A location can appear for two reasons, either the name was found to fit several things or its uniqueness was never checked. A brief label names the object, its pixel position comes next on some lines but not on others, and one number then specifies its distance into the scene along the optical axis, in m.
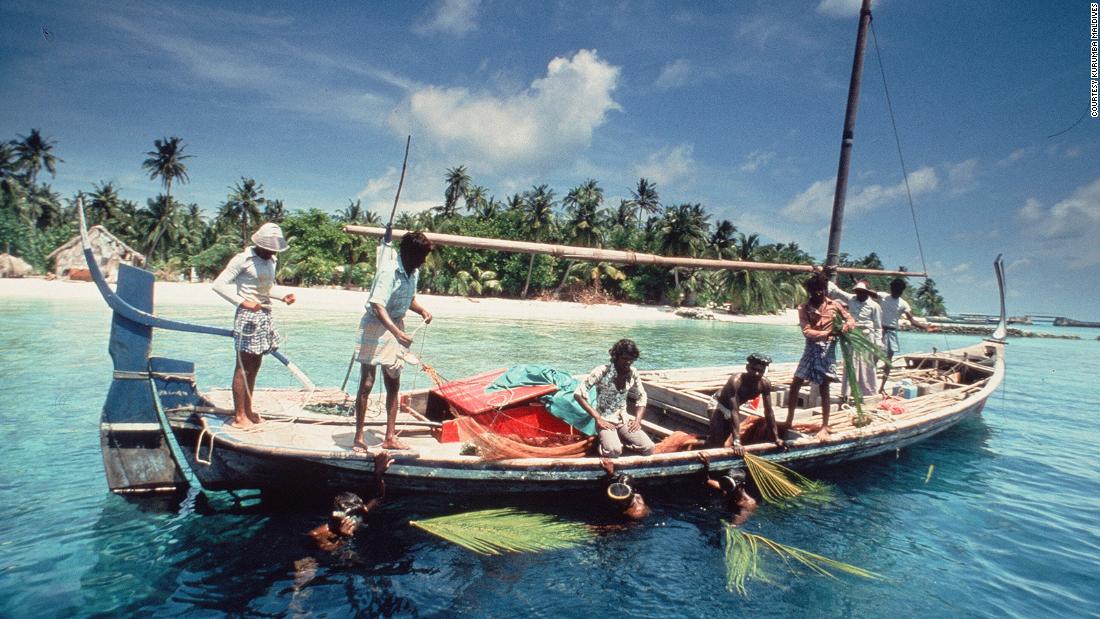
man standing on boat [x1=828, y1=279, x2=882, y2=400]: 8.05
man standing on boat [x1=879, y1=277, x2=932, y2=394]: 8.80
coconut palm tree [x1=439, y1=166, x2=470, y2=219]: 57.59
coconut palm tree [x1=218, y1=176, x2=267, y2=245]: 47.91
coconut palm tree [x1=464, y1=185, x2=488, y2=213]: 58.88
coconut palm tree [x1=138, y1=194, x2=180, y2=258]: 44.38
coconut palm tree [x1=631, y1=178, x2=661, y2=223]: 61.28
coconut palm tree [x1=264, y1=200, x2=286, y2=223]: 51.44
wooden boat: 4.77
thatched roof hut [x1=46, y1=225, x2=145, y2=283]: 35.81
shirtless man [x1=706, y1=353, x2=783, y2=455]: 6.07
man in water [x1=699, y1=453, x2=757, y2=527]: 5.93
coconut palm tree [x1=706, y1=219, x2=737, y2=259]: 49.47
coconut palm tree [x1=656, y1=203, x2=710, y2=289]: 46.06
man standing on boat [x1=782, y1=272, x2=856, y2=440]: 6.52
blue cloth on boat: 6.13
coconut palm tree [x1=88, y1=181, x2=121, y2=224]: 45.84
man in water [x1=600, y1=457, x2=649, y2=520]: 5.38
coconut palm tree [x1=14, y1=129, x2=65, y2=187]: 45.72
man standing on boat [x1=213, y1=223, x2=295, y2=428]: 5.02
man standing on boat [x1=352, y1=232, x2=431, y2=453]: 4.73
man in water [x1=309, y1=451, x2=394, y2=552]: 4.70
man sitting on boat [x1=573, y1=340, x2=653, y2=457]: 6.04
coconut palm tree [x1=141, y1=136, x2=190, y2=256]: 44.28
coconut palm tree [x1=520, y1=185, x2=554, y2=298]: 47.38
